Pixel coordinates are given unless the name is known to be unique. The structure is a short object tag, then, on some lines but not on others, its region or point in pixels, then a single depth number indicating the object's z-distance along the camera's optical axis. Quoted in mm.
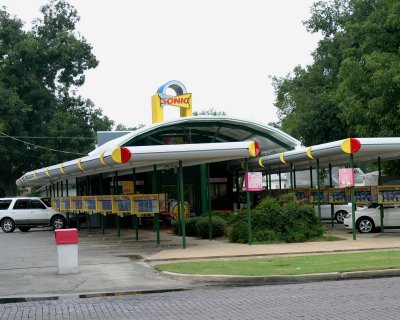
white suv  34344
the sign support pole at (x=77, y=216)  34038
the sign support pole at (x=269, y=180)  33172
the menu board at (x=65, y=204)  30734
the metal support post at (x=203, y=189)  34562
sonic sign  36094
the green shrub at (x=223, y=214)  27081
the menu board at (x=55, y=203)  33425
